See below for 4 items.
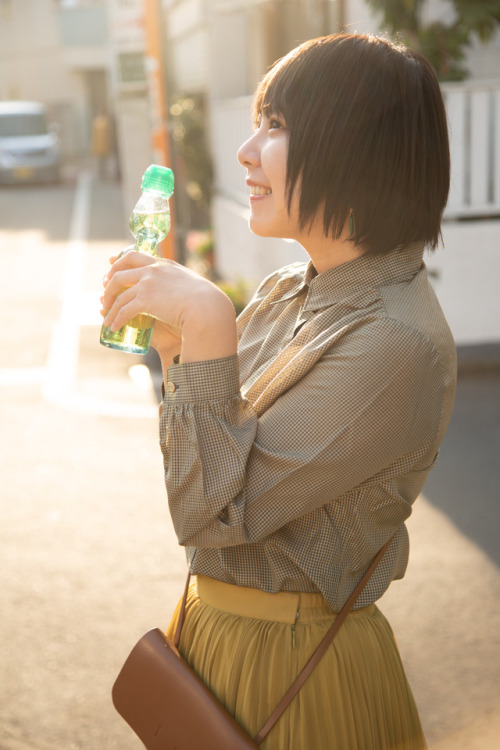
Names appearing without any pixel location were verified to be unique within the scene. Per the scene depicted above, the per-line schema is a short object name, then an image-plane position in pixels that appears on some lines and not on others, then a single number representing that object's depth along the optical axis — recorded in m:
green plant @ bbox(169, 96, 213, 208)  12.16
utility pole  7.94
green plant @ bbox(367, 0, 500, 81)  6.95
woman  1.22
